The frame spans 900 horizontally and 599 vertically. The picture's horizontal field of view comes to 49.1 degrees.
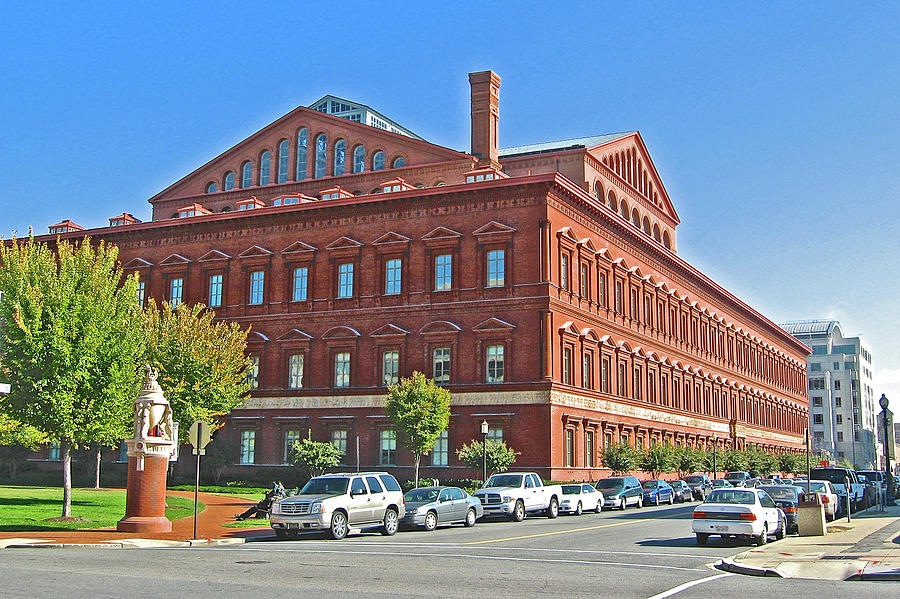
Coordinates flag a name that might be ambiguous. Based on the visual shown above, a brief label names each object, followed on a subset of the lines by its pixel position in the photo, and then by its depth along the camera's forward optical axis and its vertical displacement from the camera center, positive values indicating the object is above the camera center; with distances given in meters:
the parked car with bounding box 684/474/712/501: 59.22 -2.43
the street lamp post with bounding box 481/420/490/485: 45.56 +0.20
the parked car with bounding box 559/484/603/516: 42.12 -2.42
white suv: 27.44 -1.83
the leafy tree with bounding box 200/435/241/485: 59.16 -1.00
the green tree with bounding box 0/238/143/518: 34.50 +3.24
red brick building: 54.50 +9.79
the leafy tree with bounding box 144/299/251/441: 49.66 +3.92
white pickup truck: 37.84 -2.05
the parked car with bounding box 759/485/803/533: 32.09 -1.77
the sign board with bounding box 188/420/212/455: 27.33 +0.17
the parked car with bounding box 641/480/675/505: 51.94 -2.51
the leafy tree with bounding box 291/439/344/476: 54.62 -0.72
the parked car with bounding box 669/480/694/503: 55.84 -2.61
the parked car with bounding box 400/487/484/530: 31.31 -2.11
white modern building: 173.62 +9.30
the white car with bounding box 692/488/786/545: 26.14 -1.90
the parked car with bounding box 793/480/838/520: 36.56 -1.79
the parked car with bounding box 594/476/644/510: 47.94 -2.27
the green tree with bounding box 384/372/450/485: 51.75 +1.65
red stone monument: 28.83 -0.67
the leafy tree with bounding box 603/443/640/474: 57.92 -0.80
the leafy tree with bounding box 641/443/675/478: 62.34 -0.97
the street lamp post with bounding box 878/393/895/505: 52.25 -0.77
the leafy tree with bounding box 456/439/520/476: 50.28 -0.61
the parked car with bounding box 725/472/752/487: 62.69 -2.05
